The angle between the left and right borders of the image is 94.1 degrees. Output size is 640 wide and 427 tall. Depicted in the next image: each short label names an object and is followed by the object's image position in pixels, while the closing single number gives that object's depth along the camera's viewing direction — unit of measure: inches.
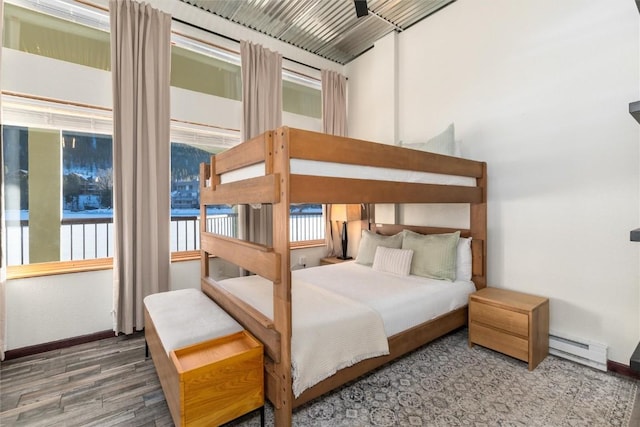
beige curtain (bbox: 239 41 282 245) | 133.7
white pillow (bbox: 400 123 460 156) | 112.0
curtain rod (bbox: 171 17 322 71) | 121.1
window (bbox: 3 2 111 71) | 97.0
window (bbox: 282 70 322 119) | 158.4
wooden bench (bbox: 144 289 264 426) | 53.7
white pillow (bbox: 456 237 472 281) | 110.9
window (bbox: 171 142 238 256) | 132.9
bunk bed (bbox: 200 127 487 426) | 61.0
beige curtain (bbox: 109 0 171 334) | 106.0
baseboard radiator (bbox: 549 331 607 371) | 86.4
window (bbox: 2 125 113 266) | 99.3
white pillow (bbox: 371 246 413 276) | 113.9
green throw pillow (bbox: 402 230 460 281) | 108.4
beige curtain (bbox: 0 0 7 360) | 89.7
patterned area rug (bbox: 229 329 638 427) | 66.5
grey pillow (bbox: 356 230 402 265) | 129.2
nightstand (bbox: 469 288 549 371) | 86.4
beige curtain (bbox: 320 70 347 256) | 164.4
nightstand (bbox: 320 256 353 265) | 155.6
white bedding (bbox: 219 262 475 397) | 65.4
